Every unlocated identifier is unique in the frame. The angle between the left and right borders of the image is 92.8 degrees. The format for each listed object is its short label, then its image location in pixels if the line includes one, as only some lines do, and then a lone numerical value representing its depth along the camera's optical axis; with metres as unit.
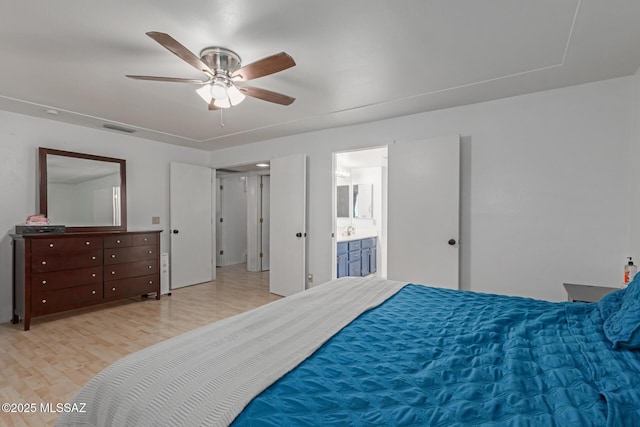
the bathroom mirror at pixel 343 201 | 6.50
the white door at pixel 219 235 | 7.21
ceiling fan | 1.91
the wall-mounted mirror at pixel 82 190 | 3.84
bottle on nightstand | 2.33
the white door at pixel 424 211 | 3.28
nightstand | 2.29
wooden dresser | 3.31
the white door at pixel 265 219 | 6.79
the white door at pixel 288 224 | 4.42
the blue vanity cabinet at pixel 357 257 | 4.89
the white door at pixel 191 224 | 5.09
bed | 0.89
